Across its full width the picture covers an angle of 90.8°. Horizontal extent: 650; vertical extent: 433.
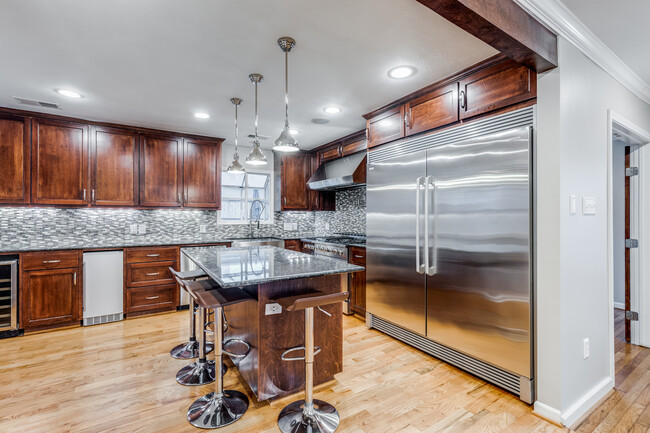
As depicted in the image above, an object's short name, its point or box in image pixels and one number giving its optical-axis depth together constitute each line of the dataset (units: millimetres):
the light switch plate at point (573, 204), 1981
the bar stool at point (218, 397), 1954
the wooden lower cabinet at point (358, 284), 3844
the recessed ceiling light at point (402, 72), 2496
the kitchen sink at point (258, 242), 4766
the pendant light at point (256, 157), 2777
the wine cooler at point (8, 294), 3285
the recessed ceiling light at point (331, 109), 3404
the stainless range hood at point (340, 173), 4057
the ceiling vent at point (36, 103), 3196
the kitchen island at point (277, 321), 2070
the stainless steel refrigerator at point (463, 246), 2146
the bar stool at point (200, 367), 2330
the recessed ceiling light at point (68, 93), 2994
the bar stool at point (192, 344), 2848
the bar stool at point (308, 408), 1857
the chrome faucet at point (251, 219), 5350
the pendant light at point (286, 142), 2338
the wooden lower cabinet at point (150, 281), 3959
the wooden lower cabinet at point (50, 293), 3416
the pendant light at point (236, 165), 3139
